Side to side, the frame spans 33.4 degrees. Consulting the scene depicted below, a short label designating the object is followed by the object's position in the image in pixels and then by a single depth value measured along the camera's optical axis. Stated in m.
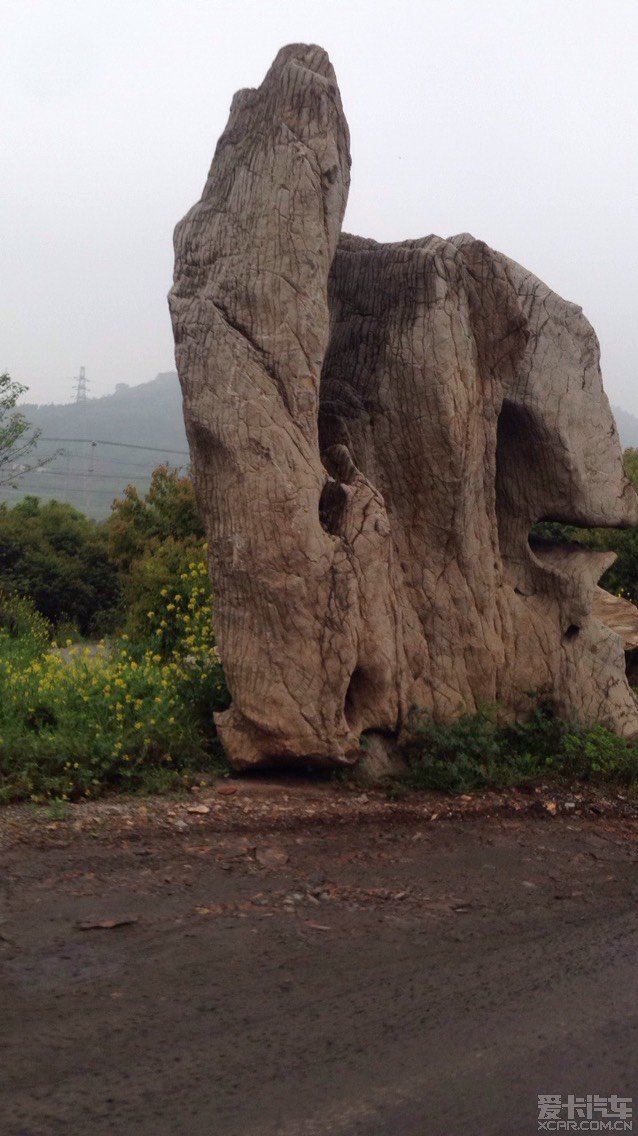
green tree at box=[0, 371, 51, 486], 19.23
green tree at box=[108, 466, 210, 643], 11.73
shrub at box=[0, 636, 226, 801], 6.06
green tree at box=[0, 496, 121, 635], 15.78
